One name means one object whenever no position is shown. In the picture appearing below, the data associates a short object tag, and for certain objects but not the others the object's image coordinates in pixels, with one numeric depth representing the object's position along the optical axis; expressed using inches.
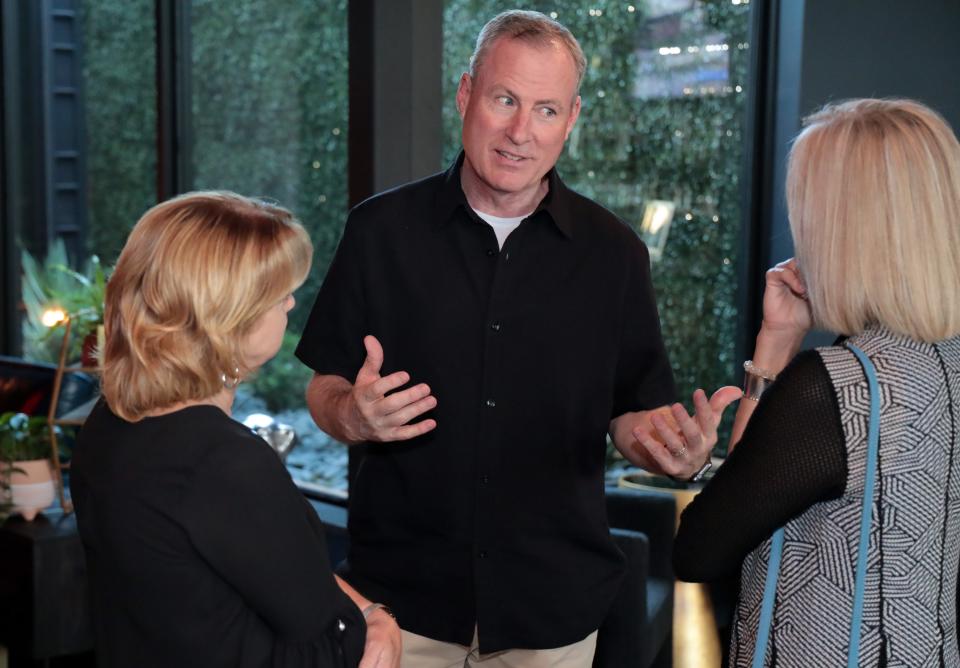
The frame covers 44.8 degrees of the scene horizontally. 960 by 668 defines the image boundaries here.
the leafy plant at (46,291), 209.6
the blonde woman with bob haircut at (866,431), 61.5
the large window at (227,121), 167.2
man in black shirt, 85.5
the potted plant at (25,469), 139.6
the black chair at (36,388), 159.0
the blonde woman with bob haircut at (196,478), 59.5
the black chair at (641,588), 130.5
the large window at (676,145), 159.2
